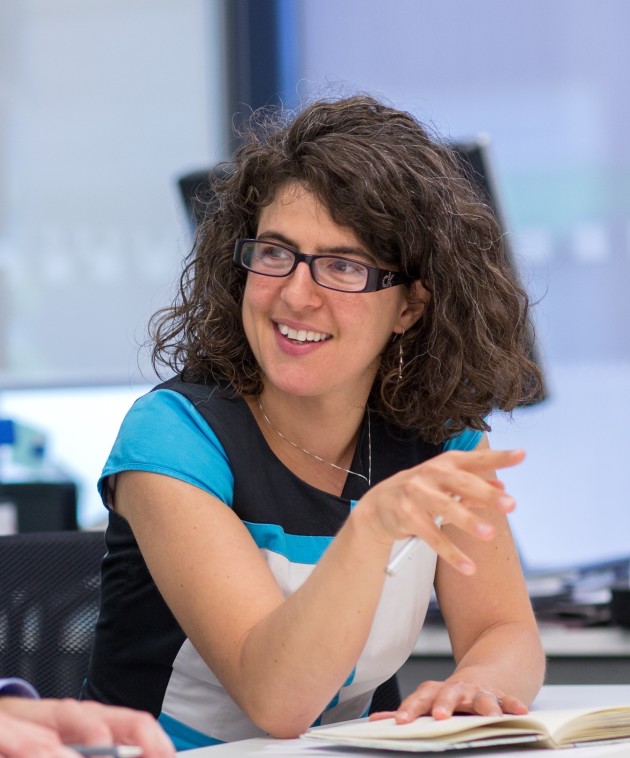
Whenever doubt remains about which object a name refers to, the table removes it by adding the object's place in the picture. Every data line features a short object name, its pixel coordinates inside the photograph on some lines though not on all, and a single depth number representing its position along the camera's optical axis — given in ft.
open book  8.95
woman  9.46
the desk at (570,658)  10.95
